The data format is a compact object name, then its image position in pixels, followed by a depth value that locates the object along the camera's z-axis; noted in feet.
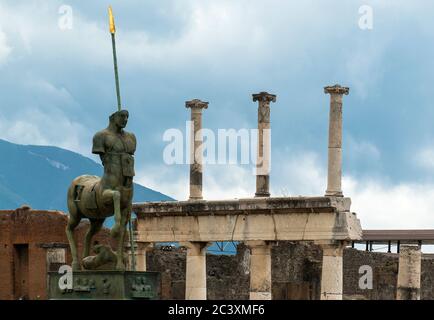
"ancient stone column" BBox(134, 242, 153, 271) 139.54
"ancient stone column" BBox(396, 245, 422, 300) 141.59
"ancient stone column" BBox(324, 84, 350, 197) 126.72
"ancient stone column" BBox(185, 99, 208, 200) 138.82
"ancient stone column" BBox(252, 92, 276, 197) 134.51
